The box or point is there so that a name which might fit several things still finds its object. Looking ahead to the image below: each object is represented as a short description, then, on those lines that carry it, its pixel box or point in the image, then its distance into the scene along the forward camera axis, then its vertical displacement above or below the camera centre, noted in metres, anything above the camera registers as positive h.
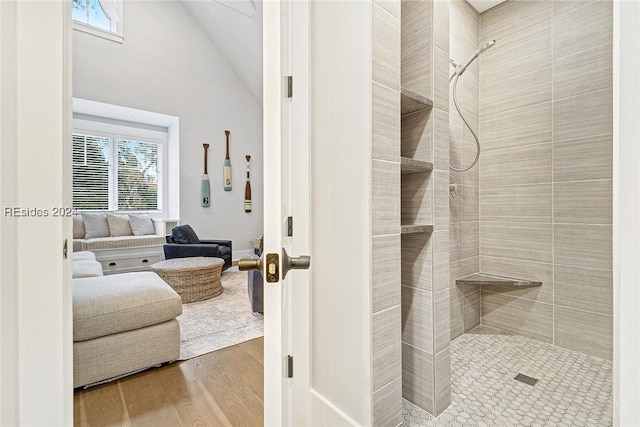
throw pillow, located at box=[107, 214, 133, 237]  4.64 -0.20
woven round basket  3.08 -0.68
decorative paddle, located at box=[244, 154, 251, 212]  5.83 +0.39
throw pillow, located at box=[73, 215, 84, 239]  4.36 -0.22
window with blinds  4.77 +0.69
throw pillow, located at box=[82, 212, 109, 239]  4.43 -0.17
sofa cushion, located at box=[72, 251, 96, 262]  3.12 -0.47
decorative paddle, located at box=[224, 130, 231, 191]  5.55 +0.78
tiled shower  1.24 +0.18
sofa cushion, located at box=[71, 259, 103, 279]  2.38 -0.48
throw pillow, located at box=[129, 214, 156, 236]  4.82 -0.19
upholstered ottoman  1.63 -0.66
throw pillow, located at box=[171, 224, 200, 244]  4.06 -0.30
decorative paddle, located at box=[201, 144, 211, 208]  5.36 +0.46
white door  1.18 -0.41
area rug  2.20 -0.96
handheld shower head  1.80 +1.02
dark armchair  3.87 -0.45
